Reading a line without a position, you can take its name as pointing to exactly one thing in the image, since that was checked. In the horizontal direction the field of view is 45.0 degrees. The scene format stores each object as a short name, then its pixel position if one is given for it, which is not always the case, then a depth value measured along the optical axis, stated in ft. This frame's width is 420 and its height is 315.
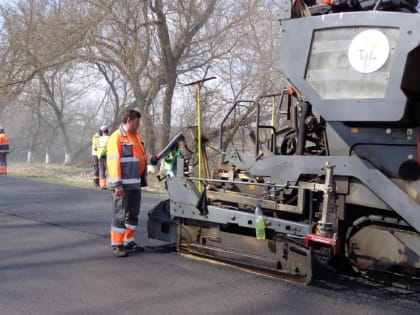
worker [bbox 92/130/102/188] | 44.73
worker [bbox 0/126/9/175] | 55.31
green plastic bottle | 15.56
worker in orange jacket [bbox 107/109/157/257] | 18.88
